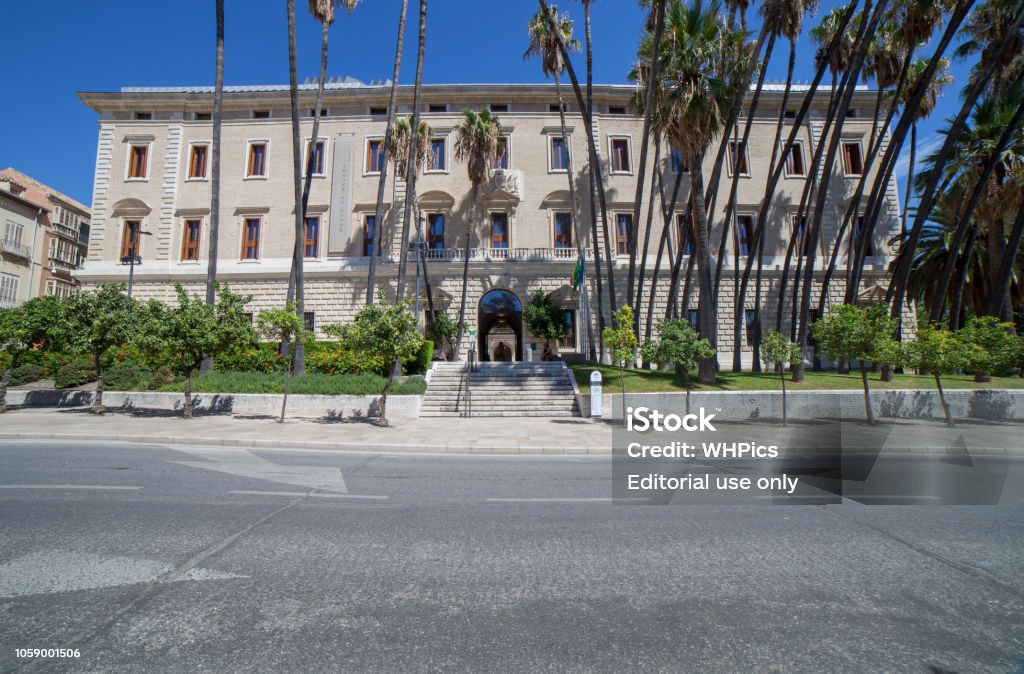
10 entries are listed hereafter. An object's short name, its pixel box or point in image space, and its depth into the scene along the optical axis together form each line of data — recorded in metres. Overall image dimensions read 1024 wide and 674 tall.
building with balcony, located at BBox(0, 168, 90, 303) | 36.31
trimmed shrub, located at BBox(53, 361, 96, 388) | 18.50
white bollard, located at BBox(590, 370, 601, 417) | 15.93
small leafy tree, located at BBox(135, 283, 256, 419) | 14.84
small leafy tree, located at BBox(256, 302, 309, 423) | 14.97
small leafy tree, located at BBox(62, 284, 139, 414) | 15.45
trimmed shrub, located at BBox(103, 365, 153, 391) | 17.97
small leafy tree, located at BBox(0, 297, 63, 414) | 15.45
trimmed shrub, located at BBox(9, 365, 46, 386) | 18.69
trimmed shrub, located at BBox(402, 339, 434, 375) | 21.31
